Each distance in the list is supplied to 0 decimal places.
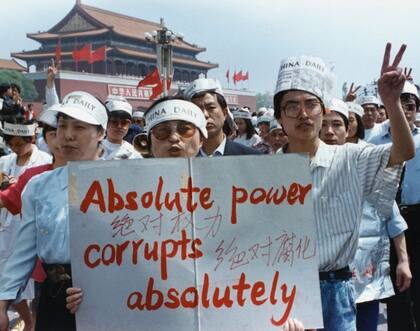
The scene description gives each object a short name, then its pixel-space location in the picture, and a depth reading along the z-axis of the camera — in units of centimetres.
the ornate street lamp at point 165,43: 2195
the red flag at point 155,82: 1747
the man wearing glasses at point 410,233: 407
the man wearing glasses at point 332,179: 227
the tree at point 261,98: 9408
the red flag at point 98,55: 3916
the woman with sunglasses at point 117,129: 495
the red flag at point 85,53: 3683
